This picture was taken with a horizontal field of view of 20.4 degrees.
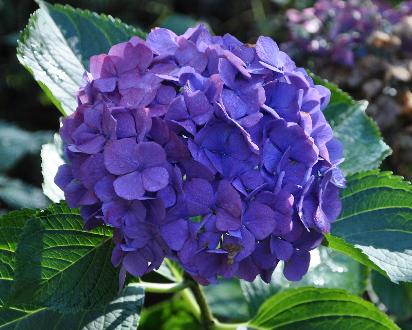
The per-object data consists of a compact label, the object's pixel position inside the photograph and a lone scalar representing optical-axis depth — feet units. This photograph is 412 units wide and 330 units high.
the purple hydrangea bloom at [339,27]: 3.65
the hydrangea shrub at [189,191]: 2.00
